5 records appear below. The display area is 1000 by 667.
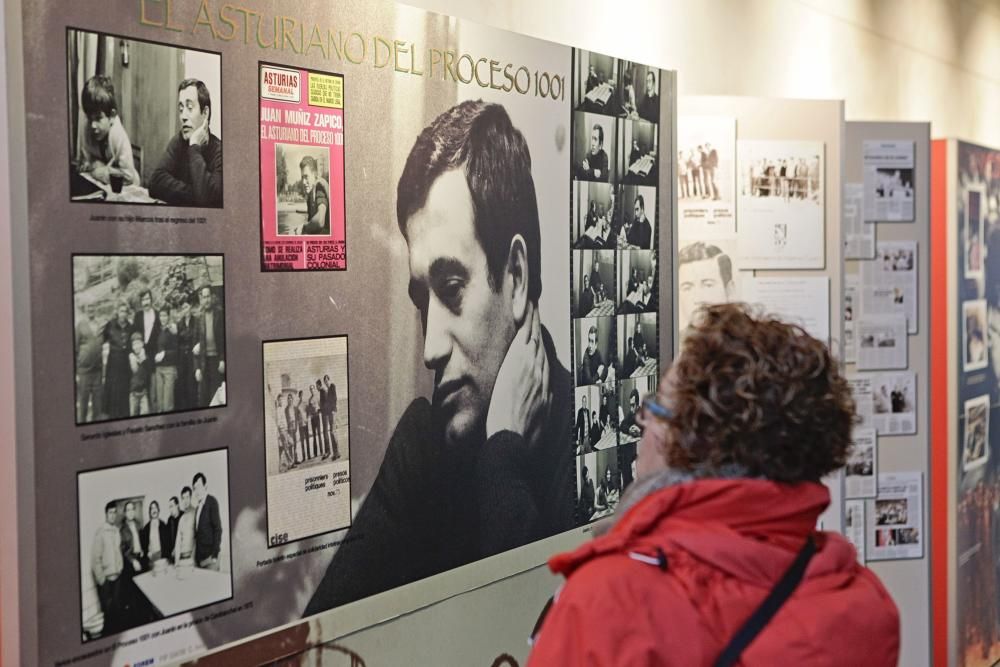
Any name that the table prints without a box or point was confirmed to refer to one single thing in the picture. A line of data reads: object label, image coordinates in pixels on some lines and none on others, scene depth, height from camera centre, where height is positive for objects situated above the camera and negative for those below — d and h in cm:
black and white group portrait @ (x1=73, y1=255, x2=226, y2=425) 227 -5
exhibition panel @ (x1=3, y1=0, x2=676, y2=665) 225 -1
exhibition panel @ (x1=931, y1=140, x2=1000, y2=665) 655 -48
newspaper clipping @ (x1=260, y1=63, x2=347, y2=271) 265 +33
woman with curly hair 167 -35
